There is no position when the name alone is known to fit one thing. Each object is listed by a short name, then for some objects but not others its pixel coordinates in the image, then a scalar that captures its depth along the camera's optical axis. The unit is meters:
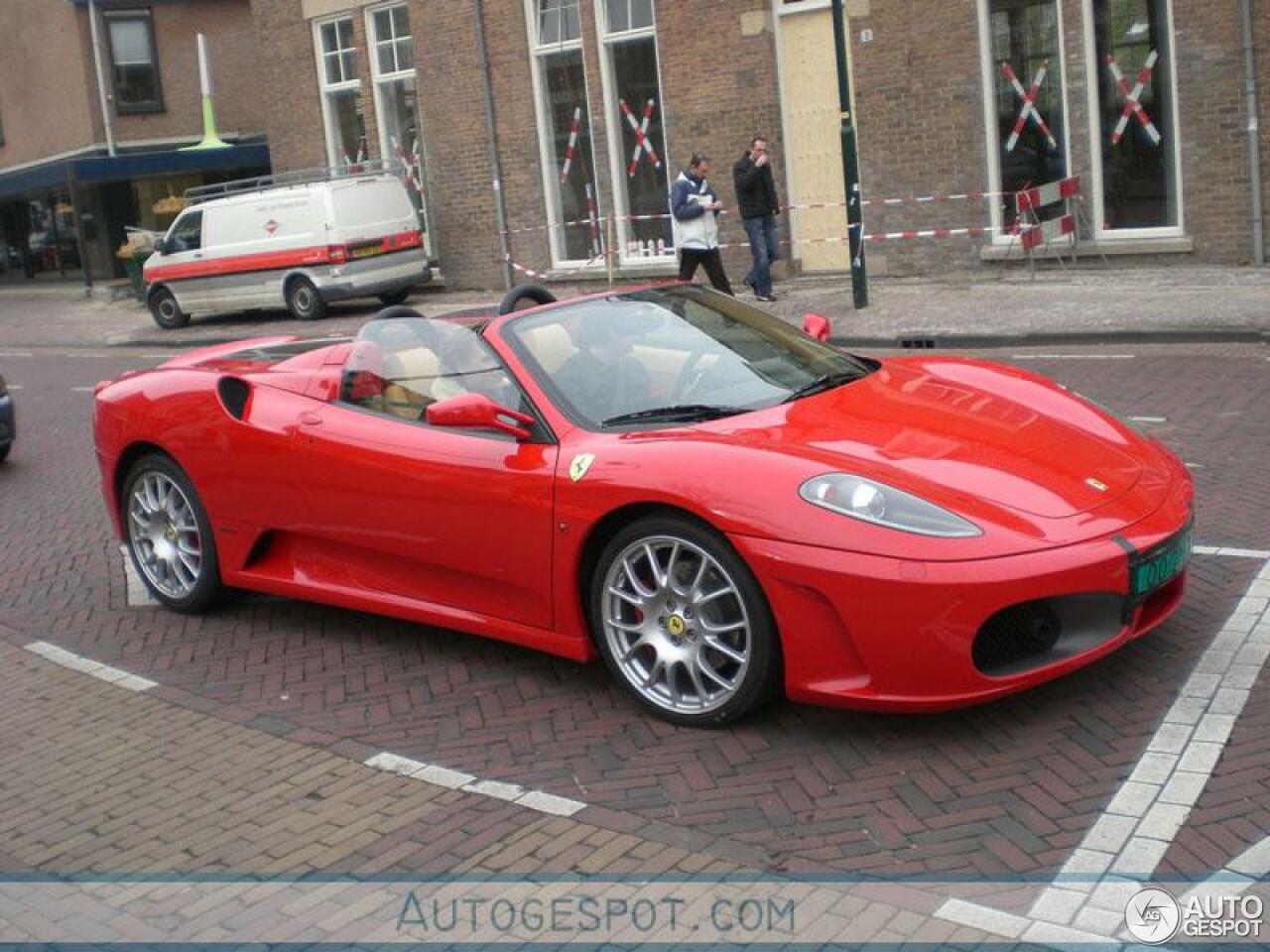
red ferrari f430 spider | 4.96
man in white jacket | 19.00
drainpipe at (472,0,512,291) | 24.03
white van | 23.58
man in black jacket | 19.17
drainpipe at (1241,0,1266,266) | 16.59
